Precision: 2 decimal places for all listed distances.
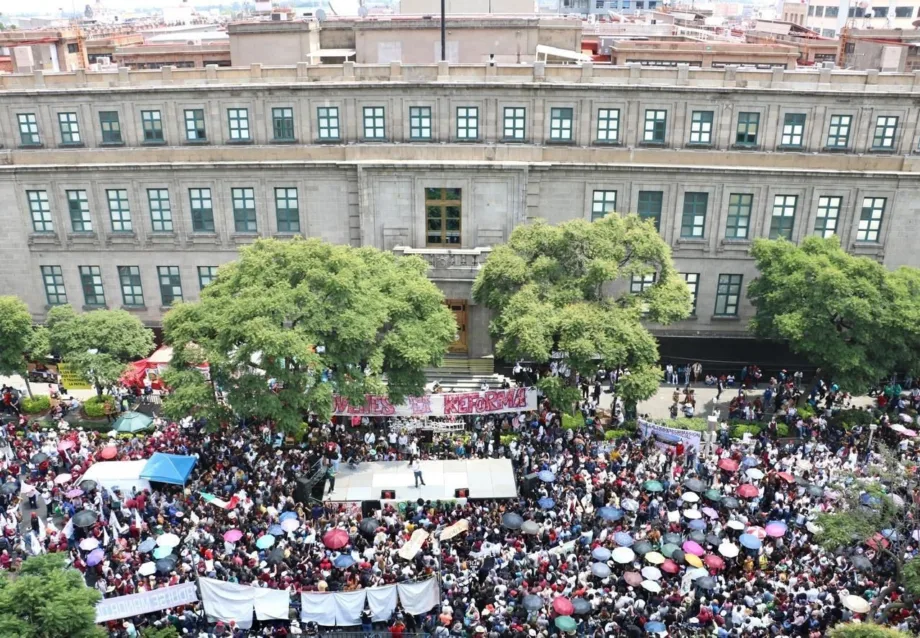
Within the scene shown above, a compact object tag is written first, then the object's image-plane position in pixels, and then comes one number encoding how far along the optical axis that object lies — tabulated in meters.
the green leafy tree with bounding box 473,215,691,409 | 37.25
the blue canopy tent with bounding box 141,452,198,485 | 34.16
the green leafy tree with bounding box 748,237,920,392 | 38.84
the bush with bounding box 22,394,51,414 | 43.59
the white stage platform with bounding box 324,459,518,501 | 34.38
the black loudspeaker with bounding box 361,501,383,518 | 33.75
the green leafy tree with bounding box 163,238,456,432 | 34.00
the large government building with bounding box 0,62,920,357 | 45.84
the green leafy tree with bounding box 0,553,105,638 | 19.89
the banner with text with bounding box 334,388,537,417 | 40.34
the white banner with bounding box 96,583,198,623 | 27.11
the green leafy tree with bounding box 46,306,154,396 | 41.34
